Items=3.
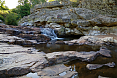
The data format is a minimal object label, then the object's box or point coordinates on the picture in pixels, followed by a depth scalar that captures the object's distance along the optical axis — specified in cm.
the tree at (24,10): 2191
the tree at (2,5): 2446
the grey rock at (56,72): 245
